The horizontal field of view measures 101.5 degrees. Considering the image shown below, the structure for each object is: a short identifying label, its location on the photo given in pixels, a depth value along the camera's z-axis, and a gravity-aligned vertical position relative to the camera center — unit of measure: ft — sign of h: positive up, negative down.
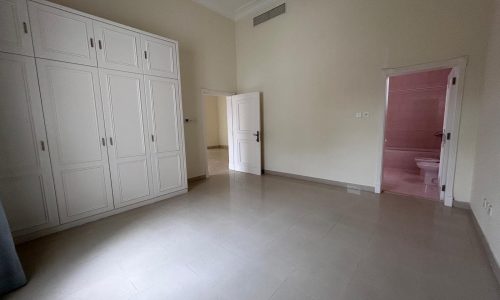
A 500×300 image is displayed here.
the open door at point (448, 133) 9.55 -0.71
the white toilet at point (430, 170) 12.76 -3.25
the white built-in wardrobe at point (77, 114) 7.11 +0.53
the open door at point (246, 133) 16.28 -0.80
